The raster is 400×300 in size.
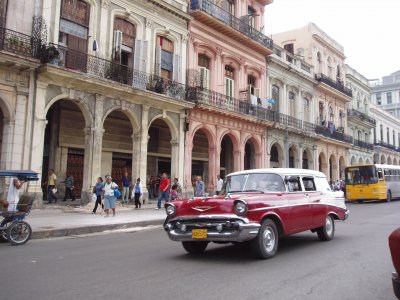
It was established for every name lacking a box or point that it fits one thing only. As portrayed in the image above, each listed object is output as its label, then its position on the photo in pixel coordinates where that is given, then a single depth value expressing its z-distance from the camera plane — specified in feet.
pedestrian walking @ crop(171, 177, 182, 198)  65.16
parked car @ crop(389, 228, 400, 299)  11.90
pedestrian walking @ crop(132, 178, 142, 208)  60.34
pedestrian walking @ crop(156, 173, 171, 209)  59.82
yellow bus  85.92
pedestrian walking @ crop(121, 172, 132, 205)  63.77
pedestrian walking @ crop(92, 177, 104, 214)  52.72
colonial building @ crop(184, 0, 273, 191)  77.97
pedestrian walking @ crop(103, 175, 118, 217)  48.91
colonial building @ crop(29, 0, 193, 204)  55.47
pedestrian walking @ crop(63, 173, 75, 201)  61.98
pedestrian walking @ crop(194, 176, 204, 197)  63.93
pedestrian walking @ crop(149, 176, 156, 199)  76.69
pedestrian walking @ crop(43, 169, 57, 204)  57.57
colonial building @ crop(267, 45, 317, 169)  100.89
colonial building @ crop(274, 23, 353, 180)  121.19
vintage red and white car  22.93
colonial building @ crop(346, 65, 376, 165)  145.03
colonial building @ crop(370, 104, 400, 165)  170.14
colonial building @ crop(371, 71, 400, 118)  239.30
